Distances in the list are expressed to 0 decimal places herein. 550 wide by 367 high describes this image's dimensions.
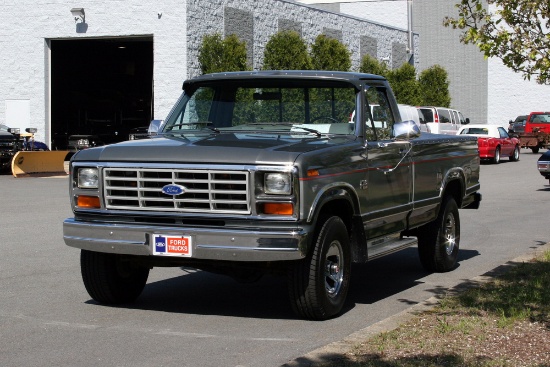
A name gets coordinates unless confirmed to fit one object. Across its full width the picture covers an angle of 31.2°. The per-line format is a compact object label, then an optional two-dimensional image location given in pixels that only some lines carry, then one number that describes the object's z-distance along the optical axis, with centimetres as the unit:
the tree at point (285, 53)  3819
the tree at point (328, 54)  4097
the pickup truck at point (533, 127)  4630
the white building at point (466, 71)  6294
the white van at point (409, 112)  3469
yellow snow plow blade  3033
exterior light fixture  3687
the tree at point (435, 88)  5266
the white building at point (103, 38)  3588
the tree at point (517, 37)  873
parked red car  3797
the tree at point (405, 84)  4806
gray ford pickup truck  768
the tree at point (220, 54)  3547
